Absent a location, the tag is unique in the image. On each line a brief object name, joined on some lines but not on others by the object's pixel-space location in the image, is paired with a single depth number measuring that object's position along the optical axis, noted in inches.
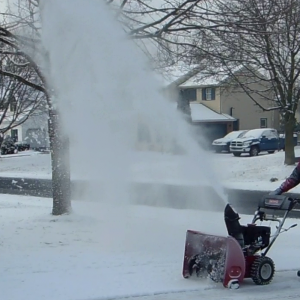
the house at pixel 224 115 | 1627.7
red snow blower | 234.8
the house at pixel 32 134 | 1793.1
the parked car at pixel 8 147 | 1678.2
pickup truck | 1222.3
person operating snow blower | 257.6
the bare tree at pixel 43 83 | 386.3
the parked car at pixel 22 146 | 1835.1
